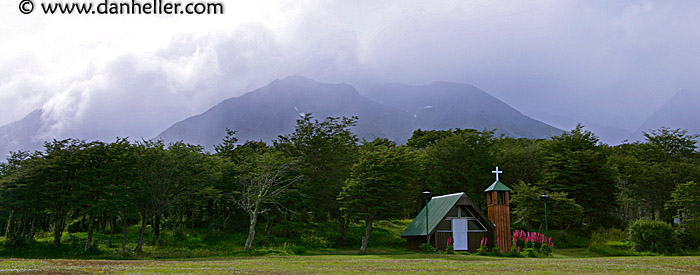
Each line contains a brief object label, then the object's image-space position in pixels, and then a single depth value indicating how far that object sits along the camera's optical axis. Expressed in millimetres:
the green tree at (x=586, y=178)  43875
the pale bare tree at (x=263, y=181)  33625
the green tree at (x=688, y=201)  33353
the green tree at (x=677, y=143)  45469
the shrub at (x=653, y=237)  28953
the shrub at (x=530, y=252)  28656
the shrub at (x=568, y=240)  39000
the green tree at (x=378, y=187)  34281
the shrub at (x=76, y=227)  40625
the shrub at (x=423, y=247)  32250
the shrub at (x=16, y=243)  27703
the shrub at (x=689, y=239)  29812
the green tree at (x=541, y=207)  39156
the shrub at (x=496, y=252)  29362
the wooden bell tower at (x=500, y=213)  31641
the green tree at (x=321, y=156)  42272
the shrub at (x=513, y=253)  28797
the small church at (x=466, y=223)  32344
